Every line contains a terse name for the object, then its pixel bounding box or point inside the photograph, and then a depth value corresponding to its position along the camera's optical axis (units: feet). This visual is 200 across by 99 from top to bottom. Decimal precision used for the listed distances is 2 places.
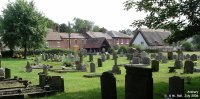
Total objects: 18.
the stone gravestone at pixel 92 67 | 64.57
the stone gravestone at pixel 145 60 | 78.40
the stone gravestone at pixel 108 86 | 26.79
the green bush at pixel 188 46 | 189.61
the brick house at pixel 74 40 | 220.58
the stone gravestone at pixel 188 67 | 56.08
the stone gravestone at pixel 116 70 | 59.62
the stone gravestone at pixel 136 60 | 75.26
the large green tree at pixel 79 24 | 396.74
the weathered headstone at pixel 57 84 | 36.83
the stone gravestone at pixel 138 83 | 22.03
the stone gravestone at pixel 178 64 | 67.74
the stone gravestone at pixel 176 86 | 26.63
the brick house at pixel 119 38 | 263.48
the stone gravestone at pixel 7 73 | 51.04
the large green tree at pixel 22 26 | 122.03
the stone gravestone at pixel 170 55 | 105.47
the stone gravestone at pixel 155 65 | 62.57
